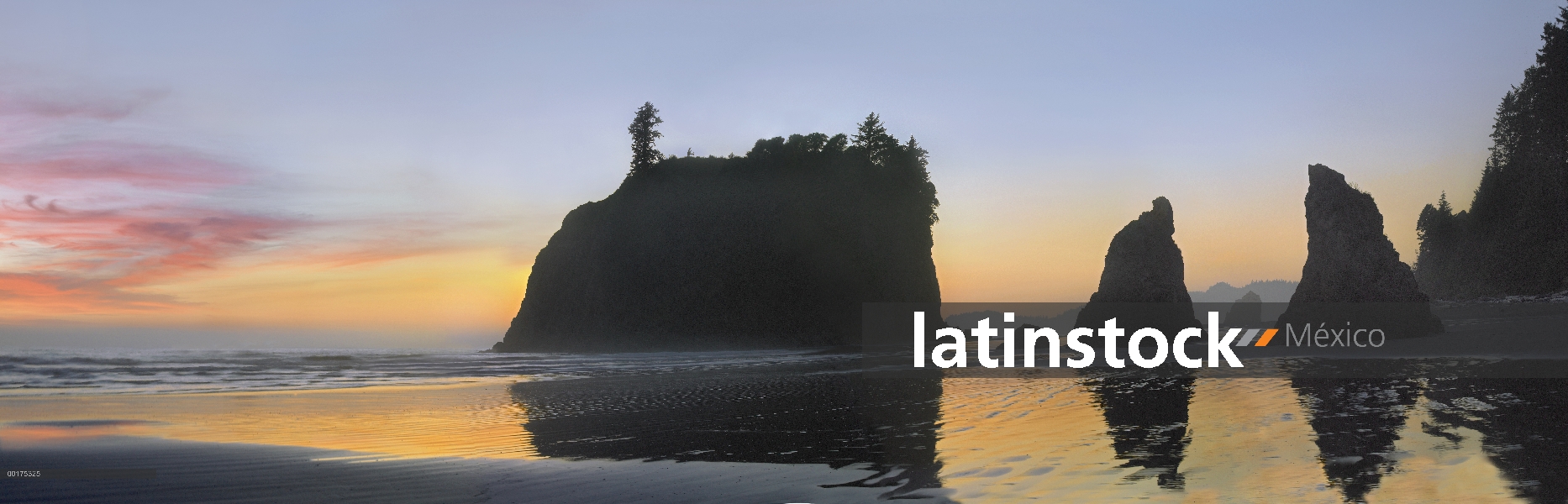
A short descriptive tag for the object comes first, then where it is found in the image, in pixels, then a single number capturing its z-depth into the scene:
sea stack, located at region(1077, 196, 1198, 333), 41.72
